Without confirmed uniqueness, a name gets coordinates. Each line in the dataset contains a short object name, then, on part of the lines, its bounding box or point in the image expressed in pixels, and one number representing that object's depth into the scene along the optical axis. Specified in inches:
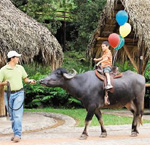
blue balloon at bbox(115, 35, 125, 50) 580.5
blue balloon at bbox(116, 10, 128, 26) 574.7
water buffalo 440.6
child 458.1
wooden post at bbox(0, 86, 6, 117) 644.3
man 415.1
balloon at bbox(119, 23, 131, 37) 577.6
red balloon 552.0
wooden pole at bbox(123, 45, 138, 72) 794.0
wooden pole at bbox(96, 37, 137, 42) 788.2
